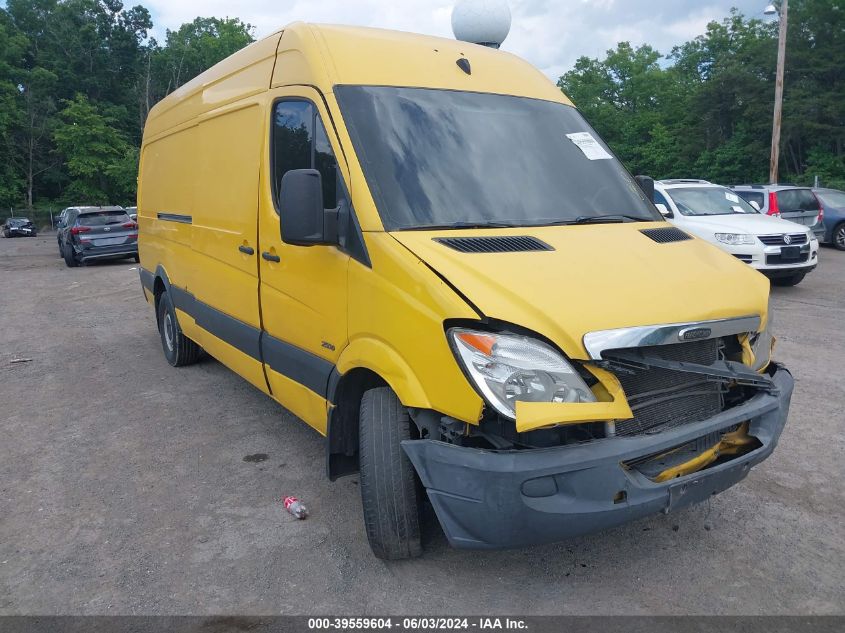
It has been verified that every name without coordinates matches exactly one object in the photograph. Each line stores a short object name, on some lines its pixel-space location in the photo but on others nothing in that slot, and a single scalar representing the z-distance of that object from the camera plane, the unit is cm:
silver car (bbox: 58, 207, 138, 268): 1925
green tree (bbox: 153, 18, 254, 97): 6334
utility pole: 2306
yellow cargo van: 280
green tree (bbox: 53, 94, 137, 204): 5253
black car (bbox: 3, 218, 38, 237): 4365
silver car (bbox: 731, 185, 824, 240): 1455
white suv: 1081
